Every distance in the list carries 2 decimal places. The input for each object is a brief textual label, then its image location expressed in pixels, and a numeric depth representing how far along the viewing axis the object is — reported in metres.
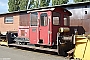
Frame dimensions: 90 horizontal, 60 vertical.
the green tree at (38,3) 23.24
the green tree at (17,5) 25.32
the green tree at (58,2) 20.56
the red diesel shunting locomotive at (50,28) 7.01
